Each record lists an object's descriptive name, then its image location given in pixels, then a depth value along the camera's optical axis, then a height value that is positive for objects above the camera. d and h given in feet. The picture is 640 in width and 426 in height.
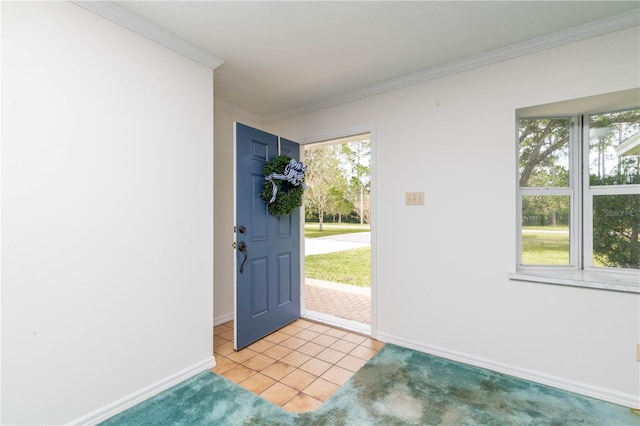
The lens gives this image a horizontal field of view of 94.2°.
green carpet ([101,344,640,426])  5.57 -3.90
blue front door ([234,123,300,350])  8.38 -1.13
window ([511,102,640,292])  6.79 +0.30
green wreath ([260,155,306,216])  8.93 +0.80
